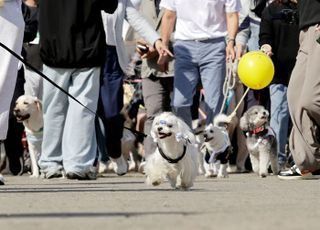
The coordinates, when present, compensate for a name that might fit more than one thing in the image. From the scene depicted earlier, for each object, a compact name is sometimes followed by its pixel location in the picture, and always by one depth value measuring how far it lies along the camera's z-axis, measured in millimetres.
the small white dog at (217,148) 15195
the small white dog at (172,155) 11297
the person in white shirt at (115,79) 14797
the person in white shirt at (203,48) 14805
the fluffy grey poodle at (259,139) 15334
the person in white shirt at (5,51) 11461
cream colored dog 15797
